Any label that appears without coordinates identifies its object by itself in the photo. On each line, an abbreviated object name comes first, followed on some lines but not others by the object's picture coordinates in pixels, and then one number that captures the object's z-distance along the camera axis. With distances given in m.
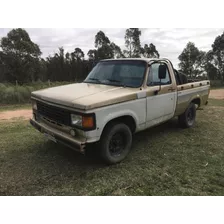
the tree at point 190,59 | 31.02
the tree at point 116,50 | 32.58
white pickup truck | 3.26
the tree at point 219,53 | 29.62
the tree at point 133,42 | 31.62
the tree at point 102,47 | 30.38
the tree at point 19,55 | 22.80
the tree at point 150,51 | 36.12
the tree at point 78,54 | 41.29
